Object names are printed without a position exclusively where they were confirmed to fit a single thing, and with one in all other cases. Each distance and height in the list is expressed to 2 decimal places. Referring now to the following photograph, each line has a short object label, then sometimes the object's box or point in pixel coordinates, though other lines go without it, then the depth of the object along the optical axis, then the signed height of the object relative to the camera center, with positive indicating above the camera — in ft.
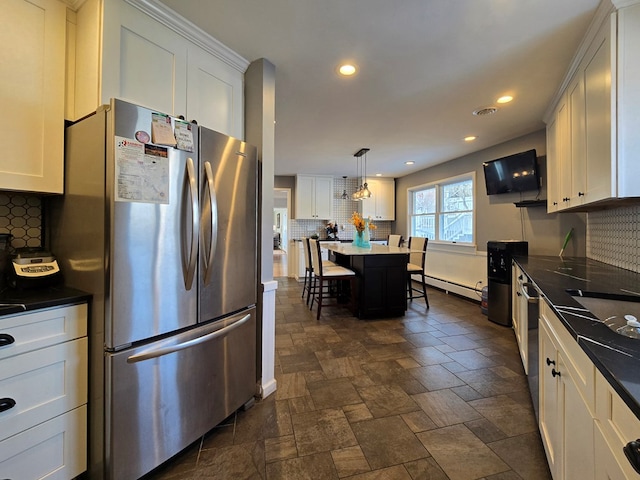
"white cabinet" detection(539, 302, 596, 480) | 2.83 -1.99
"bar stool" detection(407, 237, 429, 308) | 13.96 -0.85
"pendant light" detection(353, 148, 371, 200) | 14.98 +2.82
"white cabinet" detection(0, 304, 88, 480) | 3.51 -2.09
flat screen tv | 11.48 +3.00
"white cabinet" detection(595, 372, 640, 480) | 1.99 -1.51
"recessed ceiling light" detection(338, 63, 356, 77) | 6.98 +4.33
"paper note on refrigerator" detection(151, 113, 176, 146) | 4.34 +1.71
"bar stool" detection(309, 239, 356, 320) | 12.16 -1.41
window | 16.01 +2.00
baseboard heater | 14.85 -2.71
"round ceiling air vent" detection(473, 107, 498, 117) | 9.41 +4.48
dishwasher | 5.55 -2.08
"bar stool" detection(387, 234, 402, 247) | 17.35 -0.01
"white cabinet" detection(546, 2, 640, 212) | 4.87 +2.59
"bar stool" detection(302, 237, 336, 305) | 14.09 -1.14
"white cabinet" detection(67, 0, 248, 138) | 4.56 +3.26
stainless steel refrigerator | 3.99 -0.51
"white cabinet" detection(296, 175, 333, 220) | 20.99 +3.26
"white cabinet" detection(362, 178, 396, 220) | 22.06 +3.20
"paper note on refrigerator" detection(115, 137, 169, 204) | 4.02 +0.99
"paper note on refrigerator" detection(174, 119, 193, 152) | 4.62 +1.74
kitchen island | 12.17 -1.86
